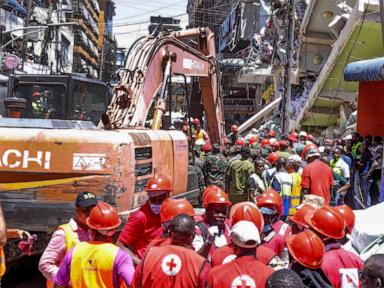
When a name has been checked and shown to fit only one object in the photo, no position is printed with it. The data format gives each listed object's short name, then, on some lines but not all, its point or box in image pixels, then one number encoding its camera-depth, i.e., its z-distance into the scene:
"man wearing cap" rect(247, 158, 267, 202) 9.73
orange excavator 6.72
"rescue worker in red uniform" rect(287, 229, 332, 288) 4.00
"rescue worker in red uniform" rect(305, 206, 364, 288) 4.34
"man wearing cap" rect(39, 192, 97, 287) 4.68
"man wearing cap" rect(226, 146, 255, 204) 10.43
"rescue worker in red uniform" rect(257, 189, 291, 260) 5.43
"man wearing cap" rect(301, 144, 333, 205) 8.84
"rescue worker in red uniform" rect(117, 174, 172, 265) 5.66
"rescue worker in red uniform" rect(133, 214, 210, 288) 4.03
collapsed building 21.41
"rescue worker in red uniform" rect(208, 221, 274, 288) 3.74
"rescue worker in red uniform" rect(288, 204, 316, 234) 5.07
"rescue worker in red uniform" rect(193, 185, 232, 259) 5.03
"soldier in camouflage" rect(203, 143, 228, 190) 12.14
